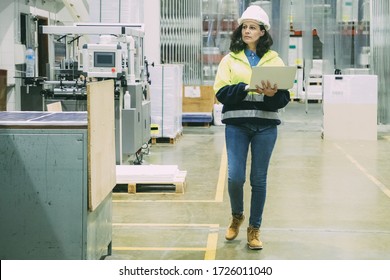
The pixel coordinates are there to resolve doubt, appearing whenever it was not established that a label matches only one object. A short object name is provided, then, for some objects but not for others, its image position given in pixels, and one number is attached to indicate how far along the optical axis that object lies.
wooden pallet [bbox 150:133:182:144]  11.93
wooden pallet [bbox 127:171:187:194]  7.46
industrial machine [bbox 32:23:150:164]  8.56
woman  4.88
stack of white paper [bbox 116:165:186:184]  7.52
